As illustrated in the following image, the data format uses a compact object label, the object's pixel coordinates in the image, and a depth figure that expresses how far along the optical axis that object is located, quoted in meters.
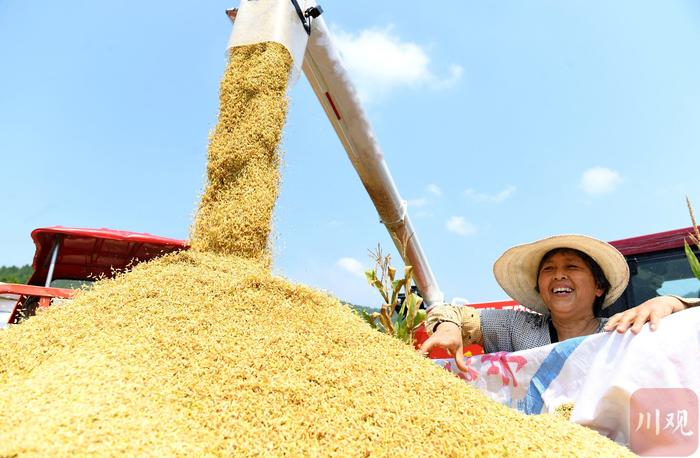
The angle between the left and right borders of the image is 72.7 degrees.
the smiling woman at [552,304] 2.00
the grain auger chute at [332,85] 3.12
